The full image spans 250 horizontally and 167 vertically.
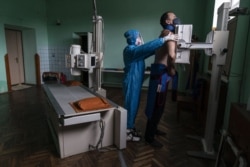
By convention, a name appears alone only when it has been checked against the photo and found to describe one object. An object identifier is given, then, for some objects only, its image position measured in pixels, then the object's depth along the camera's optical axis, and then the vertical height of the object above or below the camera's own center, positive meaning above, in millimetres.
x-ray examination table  1849 -788
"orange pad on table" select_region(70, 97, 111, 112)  1894 -494
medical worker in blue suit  2258 -178
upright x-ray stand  1890 +45
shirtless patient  2113 -169
